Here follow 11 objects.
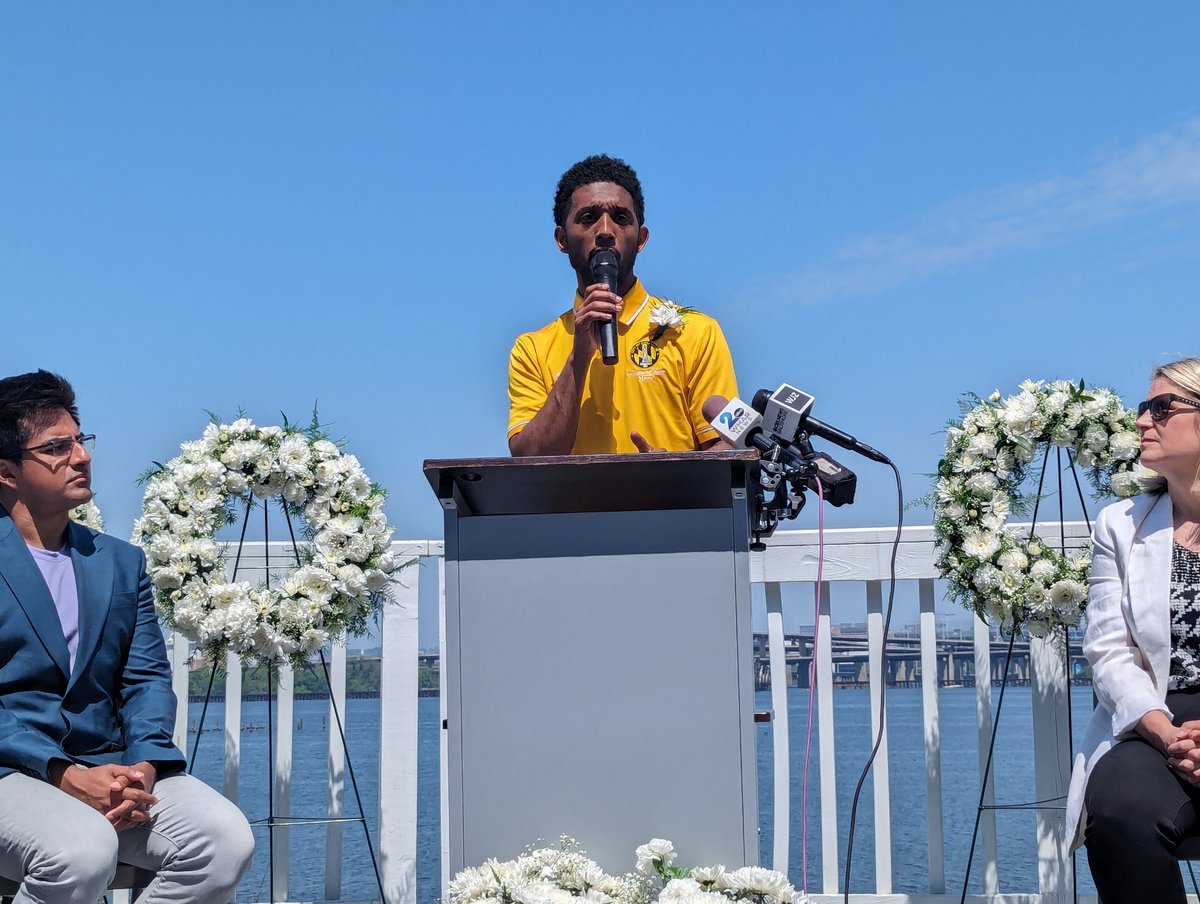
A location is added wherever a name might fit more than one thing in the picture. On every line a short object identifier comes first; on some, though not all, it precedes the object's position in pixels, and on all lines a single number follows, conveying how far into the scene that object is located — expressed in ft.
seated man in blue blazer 8.34
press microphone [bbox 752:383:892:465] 8.84
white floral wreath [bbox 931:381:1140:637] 11.89
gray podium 7.42
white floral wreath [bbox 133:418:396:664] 12.09
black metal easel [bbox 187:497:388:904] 12.76
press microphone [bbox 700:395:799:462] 8.83
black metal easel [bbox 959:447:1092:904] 12.41
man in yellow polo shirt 10.64
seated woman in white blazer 8.10
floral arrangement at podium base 6.90
